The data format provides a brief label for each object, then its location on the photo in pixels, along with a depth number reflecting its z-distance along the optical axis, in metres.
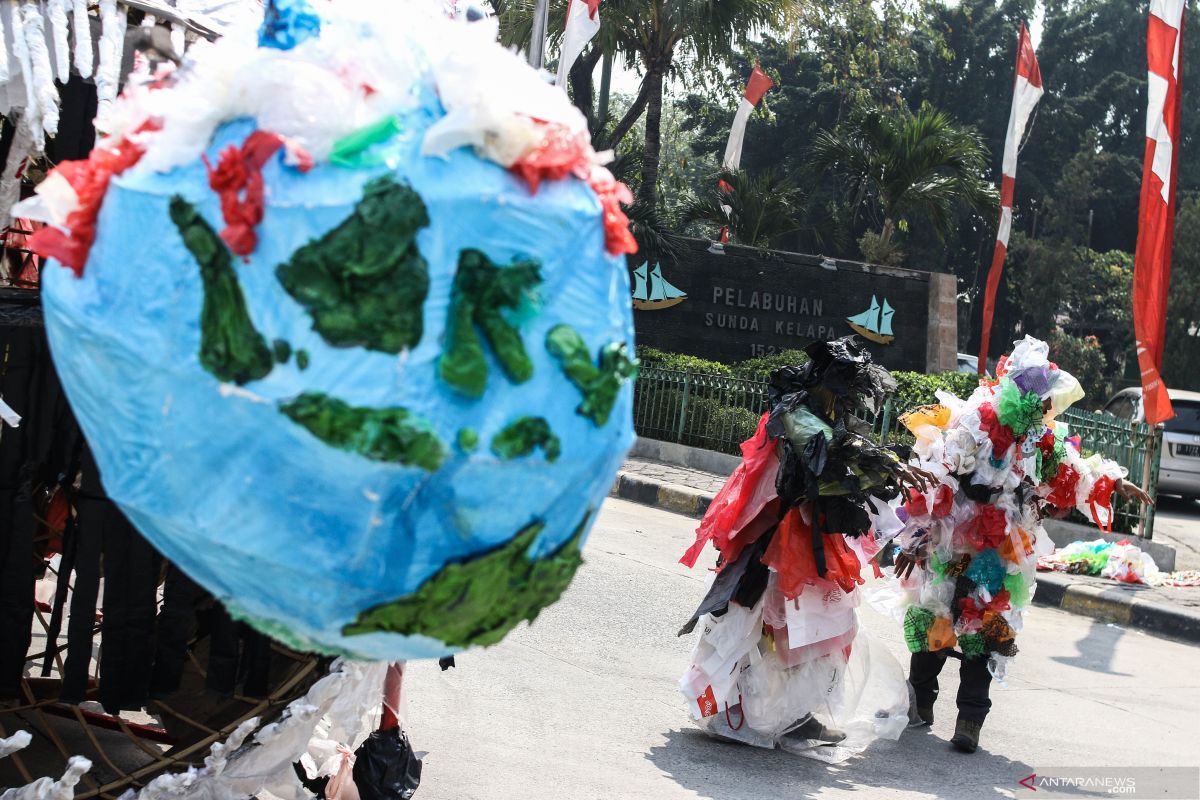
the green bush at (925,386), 12.91
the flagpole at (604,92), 24.90
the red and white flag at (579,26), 14.91
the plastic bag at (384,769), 3.76
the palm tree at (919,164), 19.00
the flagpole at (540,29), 14.86
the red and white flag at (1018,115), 16.34
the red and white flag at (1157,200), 10.41
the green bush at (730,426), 13.72
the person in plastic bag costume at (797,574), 5.27
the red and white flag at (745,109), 21.16
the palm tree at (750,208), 20.11
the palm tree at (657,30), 17.91
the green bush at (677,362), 15.04
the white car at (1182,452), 15.16
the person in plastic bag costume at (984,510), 5.79
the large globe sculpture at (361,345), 1.67
